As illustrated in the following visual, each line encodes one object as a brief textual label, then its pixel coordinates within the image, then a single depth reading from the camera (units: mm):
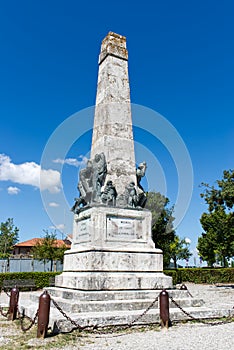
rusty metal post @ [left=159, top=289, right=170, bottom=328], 6969
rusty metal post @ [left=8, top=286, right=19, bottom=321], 8127
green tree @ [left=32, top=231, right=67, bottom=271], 33594
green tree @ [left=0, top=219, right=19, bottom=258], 53550
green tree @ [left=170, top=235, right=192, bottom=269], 47388
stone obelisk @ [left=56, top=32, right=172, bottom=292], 8445
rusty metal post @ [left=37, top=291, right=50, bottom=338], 5969
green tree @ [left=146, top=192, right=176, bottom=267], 32969
